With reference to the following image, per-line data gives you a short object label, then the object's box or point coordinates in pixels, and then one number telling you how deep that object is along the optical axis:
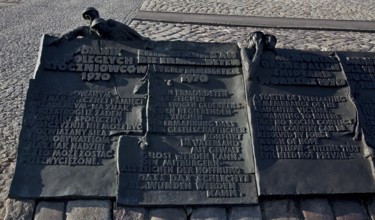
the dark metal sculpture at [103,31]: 3.65
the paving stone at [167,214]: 2.91
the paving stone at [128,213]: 2.88
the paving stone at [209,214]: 2.95
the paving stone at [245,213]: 2.96
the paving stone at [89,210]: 2.86
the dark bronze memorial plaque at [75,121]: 2.91
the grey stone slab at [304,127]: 3.07
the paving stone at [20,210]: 2.85
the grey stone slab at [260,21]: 7.31
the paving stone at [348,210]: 3.03
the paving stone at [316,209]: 3.02
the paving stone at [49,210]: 2.83
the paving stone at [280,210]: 3.00
